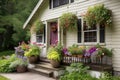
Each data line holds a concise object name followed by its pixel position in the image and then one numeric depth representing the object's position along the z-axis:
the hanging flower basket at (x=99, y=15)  7.64
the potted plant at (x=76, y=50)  8.35
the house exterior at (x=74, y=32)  7.71
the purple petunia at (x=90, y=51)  8.00
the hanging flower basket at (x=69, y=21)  9.43
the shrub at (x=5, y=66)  10.69
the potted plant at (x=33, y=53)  10.88
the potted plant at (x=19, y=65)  10.57
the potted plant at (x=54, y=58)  8.96
